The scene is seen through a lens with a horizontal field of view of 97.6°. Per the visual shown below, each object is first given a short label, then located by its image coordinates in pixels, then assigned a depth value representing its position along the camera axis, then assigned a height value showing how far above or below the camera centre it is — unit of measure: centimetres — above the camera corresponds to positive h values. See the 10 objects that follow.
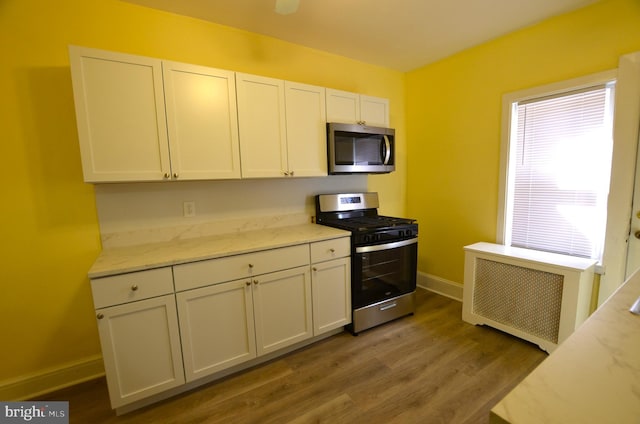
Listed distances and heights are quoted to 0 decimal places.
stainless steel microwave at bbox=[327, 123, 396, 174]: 247 +30
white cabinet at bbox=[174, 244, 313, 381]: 176 -84
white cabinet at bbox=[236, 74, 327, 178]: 211 +44
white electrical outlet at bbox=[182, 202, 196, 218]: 221 -19
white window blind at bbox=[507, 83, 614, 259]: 209 +3
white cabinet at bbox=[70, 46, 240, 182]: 164 +44
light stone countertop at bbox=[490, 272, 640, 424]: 52 -44
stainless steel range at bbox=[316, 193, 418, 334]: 238 -73
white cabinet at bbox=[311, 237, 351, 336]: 221 -83
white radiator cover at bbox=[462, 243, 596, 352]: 199 -91
